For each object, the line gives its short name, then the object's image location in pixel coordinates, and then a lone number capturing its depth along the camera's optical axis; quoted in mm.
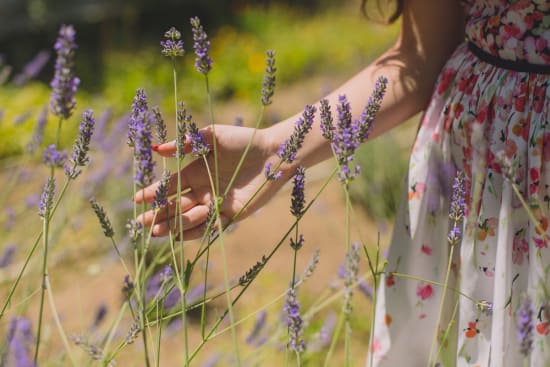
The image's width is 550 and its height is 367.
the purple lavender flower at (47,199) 1064
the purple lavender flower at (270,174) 1157
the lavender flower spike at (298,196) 1125
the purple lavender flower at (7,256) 1551
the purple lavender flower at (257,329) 1487
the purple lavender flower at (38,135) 1458
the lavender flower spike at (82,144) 1073
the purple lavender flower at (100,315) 1473
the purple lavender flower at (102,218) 1114
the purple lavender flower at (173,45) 1116
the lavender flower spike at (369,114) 1113
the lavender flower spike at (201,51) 1111
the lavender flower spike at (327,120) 1128
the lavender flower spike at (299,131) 1134
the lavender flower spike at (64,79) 1018
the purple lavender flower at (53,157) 1053
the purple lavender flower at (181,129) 1123
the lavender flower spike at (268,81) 1130
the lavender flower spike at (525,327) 982
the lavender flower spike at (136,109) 1100
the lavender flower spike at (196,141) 1155
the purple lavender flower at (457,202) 1127
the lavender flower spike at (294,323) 1083
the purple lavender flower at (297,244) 1153
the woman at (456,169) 1243
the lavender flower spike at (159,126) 1134
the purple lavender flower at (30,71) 1969
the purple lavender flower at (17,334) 1234
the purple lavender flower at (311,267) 1227
